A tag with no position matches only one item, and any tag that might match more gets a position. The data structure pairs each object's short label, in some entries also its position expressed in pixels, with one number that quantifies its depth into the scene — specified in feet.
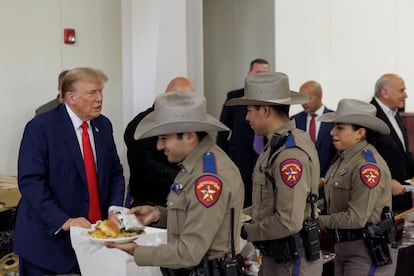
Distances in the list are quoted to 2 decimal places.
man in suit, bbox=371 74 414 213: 16.21
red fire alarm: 17.46
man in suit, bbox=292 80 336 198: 17.38
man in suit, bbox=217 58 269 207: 16.65
